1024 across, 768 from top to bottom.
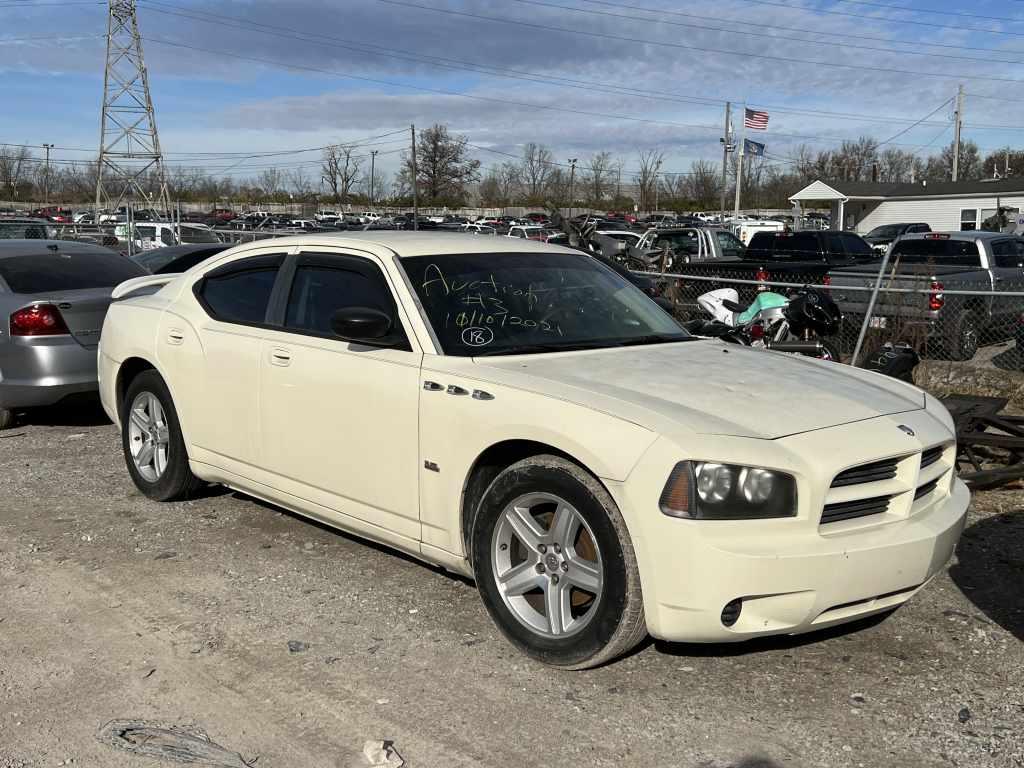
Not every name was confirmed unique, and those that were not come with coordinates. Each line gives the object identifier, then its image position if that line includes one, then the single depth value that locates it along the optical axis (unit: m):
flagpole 48.23
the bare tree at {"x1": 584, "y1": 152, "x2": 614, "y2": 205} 99.75
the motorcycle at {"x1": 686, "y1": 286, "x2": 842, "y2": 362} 8.62
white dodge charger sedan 3.46
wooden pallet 6.11
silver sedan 7.92
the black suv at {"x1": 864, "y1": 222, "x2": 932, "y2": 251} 31.70
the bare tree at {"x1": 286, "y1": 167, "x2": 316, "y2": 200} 104.56
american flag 47.56
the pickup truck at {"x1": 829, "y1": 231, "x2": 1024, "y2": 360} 10.28
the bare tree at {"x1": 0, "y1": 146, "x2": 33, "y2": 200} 97.36
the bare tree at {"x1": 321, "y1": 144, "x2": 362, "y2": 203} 99.75
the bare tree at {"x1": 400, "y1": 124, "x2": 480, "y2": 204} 91.94
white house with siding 49.81
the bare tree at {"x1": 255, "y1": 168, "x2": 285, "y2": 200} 109.06
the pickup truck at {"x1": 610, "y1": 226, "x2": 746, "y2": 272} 23.50
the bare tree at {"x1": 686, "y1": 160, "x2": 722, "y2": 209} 98.89
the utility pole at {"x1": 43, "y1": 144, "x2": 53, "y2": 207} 95.99
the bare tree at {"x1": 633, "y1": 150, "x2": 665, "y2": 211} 96.69
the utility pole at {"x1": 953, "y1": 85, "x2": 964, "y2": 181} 63.34
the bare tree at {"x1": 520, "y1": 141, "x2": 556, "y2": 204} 97.54
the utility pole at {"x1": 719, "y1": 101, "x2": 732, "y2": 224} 53.50
